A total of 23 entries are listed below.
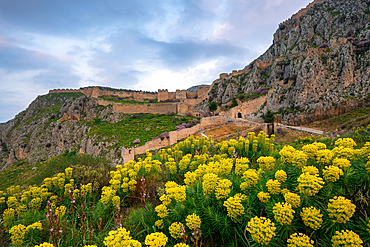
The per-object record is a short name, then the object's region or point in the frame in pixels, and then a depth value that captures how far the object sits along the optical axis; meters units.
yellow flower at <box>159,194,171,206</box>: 2.49
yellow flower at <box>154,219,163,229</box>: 2.42
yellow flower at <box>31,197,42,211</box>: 3.57
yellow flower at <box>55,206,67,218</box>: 3.03
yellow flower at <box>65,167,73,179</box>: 4.54
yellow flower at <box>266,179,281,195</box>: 2.16
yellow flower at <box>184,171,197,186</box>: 2.95
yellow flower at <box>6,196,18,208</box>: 3.57
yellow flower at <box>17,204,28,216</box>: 3.39
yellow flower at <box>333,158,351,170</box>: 2.08
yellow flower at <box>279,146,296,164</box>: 2.73
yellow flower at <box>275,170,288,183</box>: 2.26
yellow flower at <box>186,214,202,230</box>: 2.10
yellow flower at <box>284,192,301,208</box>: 1.84
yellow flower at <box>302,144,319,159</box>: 2.65
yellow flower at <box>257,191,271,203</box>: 2.13
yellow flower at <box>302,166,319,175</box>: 2.09
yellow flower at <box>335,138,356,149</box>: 2.79
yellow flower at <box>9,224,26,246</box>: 2.40
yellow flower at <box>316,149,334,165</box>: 2.38
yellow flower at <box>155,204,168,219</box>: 2.42
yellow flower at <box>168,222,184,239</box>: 2.12
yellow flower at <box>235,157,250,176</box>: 3.03
